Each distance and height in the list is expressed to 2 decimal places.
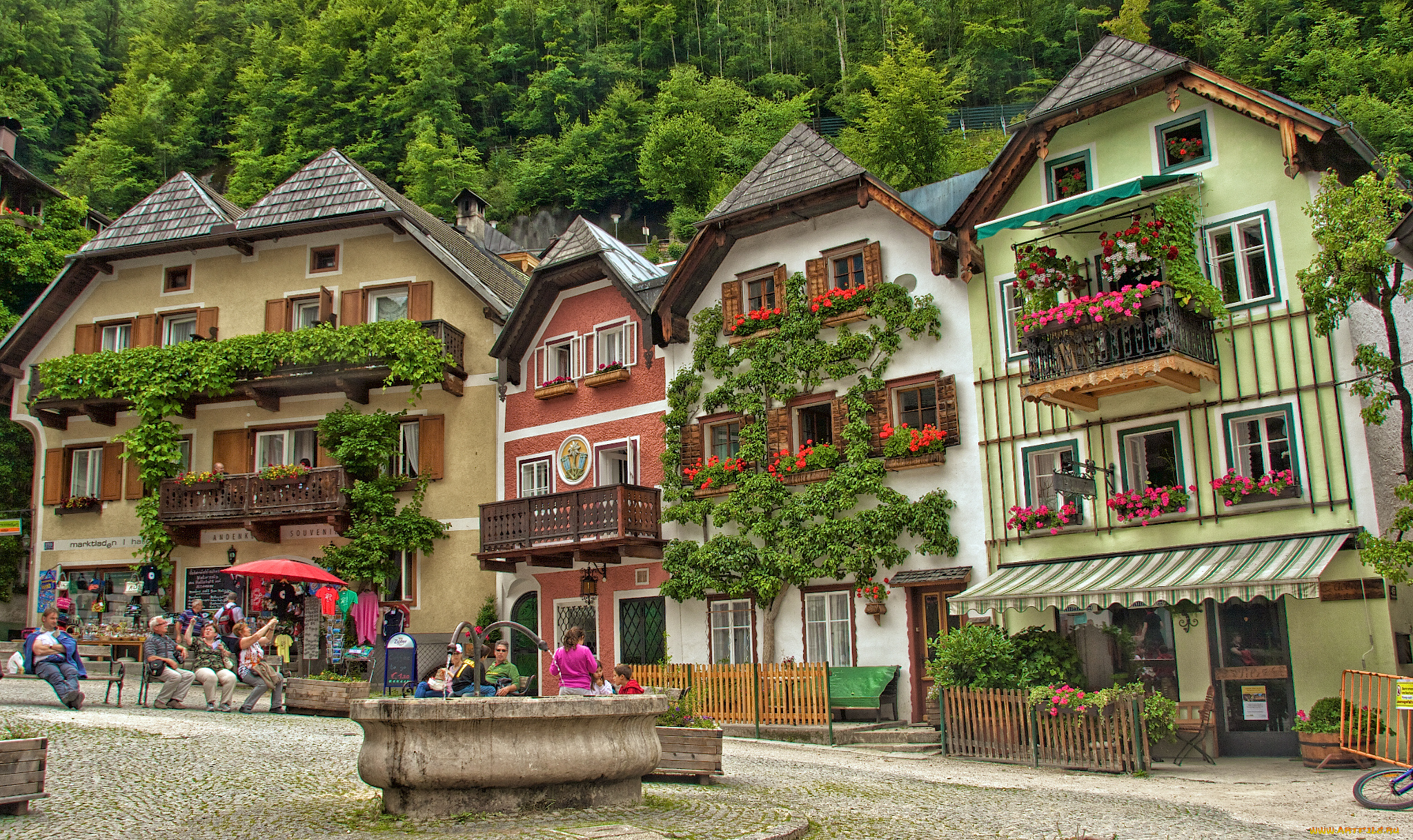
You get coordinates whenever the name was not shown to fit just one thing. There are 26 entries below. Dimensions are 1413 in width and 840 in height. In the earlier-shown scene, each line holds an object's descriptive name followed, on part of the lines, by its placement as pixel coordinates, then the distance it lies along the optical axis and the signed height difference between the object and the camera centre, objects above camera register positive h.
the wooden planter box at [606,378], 25.41 +5.37
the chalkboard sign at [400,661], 20.52 -0.43
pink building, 24.08 +3.75
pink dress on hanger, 26.44 +0.46
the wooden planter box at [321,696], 19.09 -0.91
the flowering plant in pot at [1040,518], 19.27 +1.55
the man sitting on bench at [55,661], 16.25 -0.17
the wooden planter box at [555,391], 26.14 +5.26
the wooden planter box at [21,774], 9.13 -0.96
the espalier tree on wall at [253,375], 26.53 +6.04
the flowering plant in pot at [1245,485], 17.16 +1.76
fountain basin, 8.79 -0.90
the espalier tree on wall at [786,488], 21.23 +2.59
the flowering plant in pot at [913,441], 20.73 +3.08
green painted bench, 20.09 -1.15
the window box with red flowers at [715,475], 23.30 +2.94
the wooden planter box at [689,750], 11.95 -1.24
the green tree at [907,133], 39.25 +16.17
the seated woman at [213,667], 18.66 -0.41
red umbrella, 22.06 +1.31
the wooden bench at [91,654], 23.12 -0.13
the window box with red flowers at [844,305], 22.39 +5.96
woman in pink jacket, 12.95 -0.42
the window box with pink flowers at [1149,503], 18.14 +1.64
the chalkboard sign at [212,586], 27.84 +1.32
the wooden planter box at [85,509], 29.22 +3.38
